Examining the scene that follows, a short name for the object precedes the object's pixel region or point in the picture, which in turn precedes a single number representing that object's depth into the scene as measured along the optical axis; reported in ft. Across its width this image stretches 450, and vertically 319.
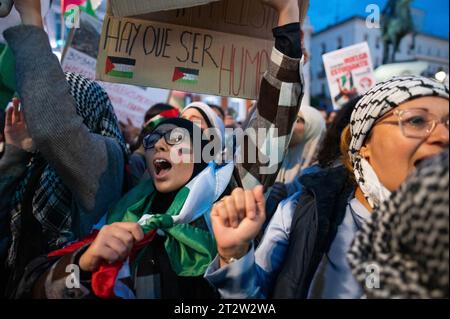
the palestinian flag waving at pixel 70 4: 8.28
